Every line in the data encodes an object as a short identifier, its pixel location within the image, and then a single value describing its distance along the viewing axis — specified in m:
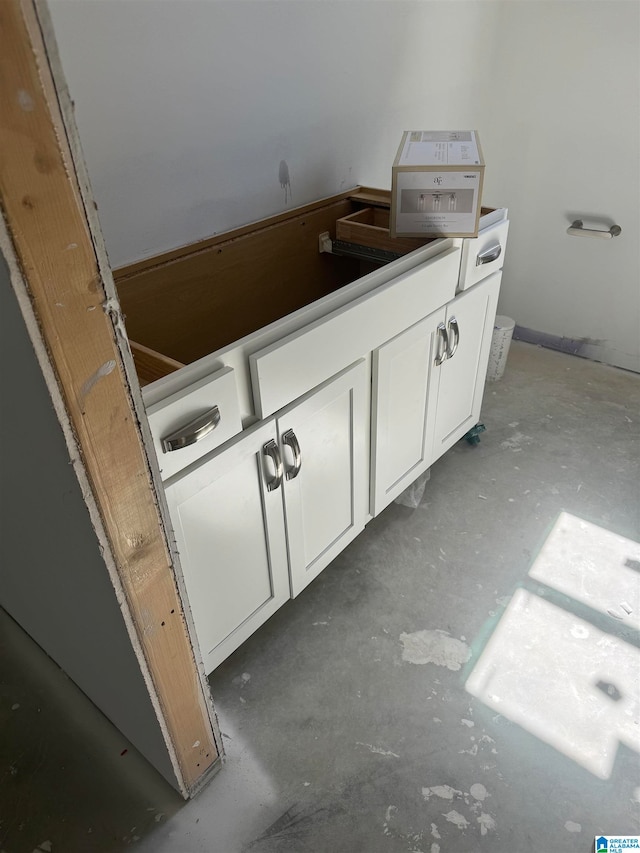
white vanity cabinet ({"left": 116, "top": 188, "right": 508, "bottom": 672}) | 1.08
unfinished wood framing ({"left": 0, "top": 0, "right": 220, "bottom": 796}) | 0.52
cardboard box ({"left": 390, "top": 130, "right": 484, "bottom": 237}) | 1.42
